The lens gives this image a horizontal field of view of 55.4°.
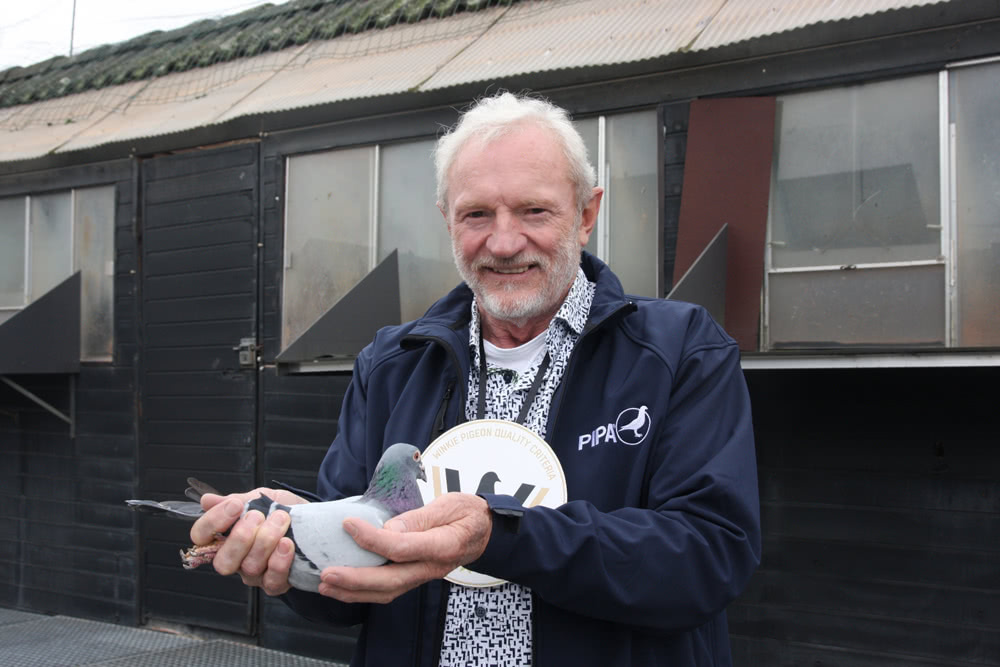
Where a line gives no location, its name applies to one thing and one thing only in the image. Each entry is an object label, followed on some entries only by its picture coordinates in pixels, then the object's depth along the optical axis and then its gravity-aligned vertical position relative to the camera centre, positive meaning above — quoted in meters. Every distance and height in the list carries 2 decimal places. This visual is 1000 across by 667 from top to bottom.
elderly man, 1.66 -0.20
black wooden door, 7.57 -0.04
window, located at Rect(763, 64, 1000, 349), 4.69 +0.70
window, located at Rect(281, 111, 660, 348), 5.82 +0.89
